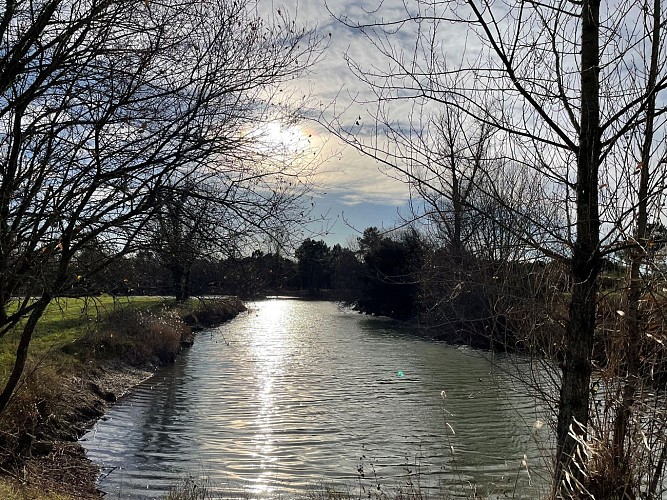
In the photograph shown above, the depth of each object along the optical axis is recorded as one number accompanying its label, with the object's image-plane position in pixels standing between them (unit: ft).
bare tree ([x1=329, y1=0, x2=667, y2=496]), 11.68
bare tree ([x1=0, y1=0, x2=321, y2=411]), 18.70
